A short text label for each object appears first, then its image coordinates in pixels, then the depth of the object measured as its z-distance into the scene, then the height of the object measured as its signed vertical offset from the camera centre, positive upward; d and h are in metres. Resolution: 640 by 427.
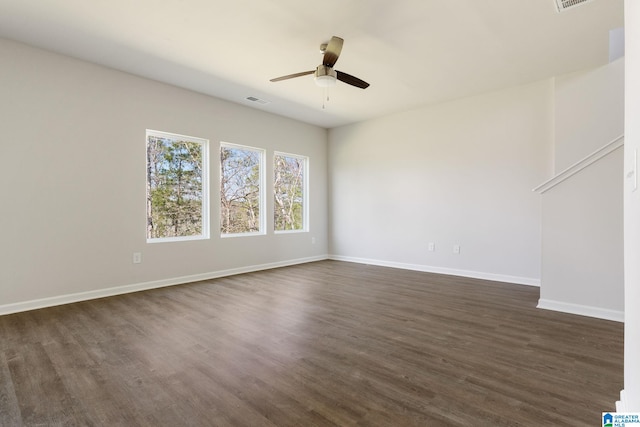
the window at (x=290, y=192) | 6.09 +0.35
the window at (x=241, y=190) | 5.22 +0.34
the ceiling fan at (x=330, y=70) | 2.95 +1.41
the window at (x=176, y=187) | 4.42 +0.34
